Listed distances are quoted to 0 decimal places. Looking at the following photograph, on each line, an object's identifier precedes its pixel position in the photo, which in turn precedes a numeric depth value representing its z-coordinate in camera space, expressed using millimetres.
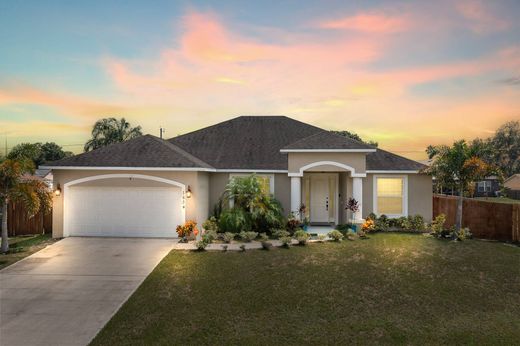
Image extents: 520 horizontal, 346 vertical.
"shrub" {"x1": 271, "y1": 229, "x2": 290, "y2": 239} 14760
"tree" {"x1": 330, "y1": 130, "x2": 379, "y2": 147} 40841
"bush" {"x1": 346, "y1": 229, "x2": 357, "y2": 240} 14629
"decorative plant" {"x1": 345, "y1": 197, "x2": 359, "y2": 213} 15828
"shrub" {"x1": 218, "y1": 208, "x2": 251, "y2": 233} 15039
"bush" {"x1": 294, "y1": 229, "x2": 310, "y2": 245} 13406
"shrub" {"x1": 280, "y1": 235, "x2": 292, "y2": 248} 13113
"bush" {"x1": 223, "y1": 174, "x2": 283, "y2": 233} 15289
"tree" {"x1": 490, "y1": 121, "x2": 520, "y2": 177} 64250
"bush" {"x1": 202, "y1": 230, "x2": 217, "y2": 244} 13656
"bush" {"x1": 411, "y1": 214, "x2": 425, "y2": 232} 16672
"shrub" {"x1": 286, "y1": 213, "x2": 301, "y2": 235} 15391
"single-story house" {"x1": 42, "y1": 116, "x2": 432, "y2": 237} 15055
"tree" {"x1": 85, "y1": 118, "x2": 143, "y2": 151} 37250
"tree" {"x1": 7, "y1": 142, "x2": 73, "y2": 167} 47031
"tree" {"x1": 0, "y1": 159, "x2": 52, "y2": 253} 13000
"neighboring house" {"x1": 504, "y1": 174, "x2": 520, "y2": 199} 53709
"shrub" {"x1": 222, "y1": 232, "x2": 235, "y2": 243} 13977
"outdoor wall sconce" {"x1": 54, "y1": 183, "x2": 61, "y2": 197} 14995
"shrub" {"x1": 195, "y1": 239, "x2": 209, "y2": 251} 12695
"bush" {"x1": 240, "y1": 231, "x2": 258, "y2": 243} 14298
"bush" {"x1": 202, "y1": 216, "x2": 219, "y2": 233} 15281
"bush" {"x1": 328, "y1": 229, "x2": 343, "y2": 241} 14165
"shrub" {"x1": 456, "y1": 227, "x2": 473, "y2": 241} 14418
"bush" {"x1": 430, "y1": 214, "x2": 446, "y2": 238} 15039
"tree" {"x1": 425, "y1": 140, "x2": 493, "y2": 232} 14258
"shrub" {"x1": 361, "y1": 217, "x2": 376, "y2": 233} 15523
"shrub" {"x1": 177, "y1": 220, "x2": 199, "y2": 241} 14055
